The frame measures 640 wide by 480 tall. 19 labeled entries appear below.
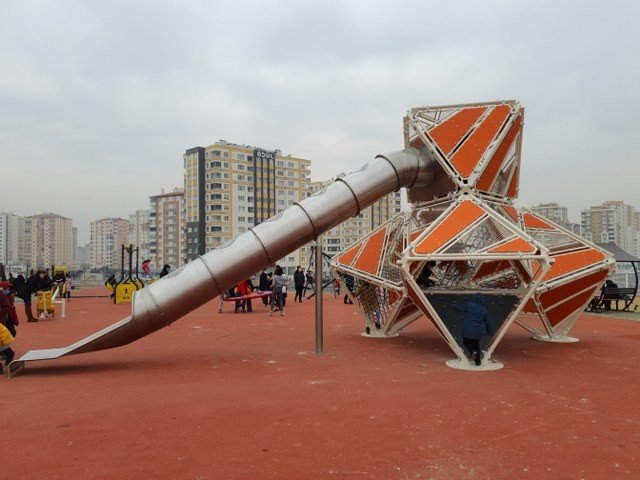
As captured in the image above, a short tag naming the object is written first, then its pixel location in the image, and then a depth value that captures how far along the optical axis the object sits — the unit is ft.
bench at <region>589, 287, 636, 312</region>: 75.00
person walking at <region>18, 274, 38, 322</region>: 66.49
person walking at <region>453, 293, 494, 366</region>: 35.94
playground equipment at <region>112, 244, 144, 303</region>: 97.50
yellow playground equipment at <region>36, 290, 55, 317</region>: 70.38
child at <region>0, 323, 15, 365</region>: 35.81
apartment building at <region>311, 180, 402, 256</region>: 357.10
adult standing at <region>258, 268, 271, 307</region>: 87.10
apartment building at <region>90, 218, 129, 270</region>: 622.95
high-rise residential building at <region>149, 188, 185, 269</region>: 380.37
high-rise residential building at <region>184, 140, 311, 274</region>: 289.74
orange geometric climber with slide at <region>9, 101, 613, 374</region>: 38.24
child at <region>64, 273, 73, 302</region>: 96.12
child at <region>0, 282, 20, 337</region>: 41.57
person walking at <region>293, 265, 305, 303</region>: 98.07
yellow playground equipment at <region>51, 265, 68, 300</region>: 90.76
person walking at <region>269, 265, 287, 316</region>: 73.05
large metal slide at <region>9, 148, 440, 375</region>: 38.93
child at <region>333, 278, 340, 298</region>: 108.78
